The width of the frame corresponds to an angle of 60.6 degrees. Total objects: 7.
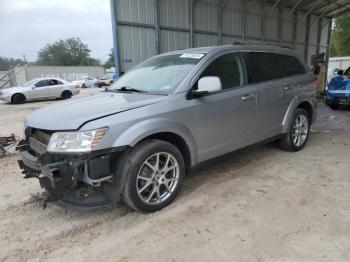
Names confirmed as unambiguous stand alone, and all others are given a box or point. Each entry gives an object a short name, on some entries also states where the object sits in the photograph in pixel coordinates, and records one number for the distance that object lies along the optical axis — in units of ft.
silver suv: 9.08
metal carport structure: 30.66
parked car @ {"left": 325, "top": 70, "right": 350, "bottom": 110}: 32.03
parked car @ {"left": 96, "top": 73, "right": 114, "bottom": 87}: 115.32
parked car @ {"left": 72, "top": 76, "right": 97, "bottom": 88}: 118.00
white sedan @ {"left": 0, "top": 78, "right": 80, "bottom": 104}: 52.70
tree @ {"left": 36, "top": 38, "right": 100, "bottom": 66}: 264.93
